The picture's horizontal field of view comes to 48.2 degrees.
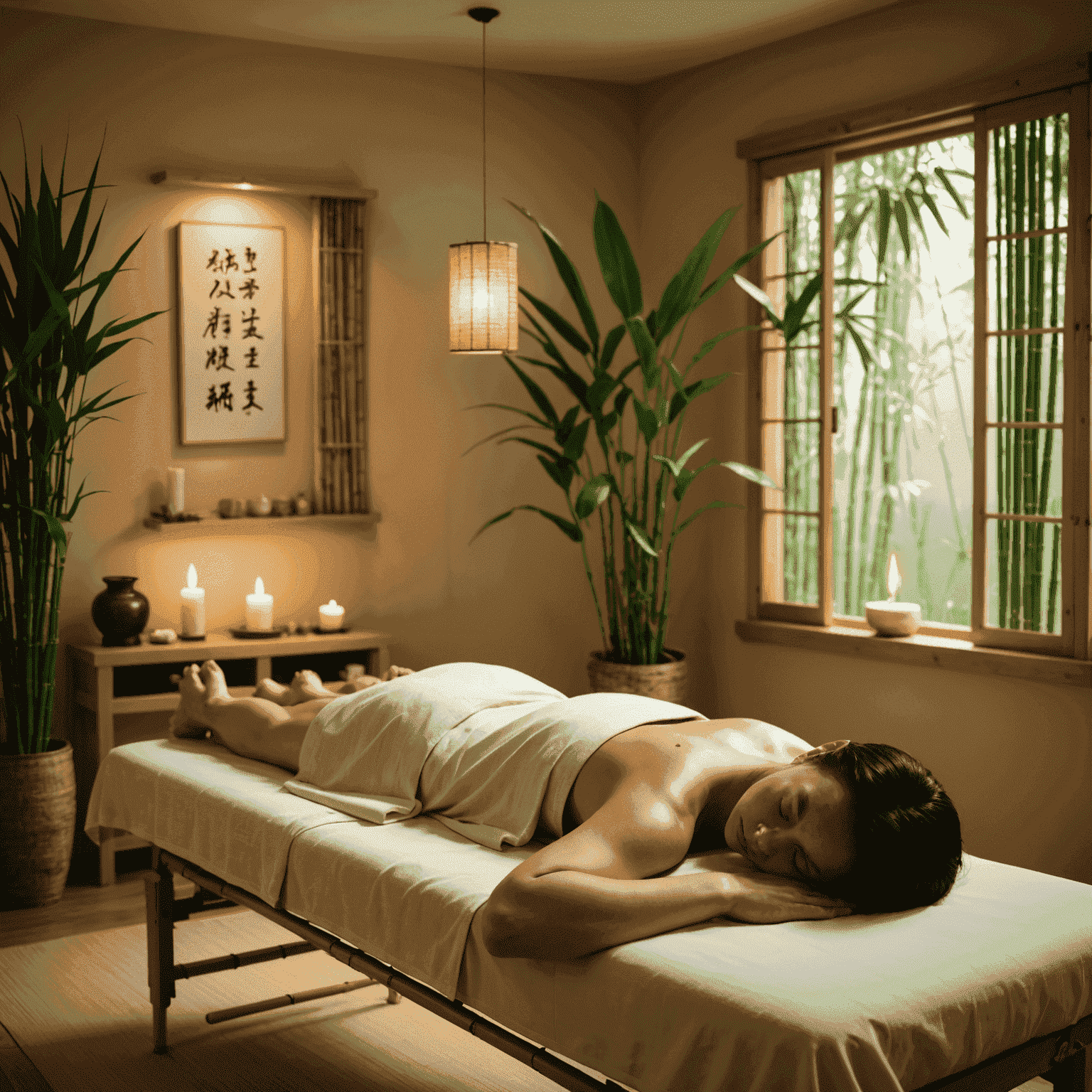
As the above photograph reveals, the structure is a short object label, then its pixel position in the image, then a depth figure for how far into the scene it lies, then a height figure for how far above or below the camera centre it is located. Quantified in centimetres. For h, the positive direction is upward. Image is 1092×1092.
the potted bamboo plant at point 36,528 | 332 -17
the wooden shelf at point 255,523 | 394 -19
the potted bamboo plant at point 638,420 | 380 +13
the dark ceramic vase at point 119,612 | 372 -44
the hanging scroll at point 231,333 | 400 +44
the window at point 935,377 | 345 +29
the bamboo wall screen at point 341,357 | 419 +38
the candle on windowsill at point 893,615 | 383 -48
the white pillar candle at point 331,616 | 407 -50
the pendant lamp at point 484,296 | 373 +52
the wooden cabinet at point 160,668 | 363 -65
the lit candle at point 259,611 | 394 -47
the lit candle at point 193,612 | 383 -46
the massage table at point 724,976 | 138 -65
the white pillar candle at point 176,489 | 392 -7
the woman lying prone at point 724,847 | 158 -54
